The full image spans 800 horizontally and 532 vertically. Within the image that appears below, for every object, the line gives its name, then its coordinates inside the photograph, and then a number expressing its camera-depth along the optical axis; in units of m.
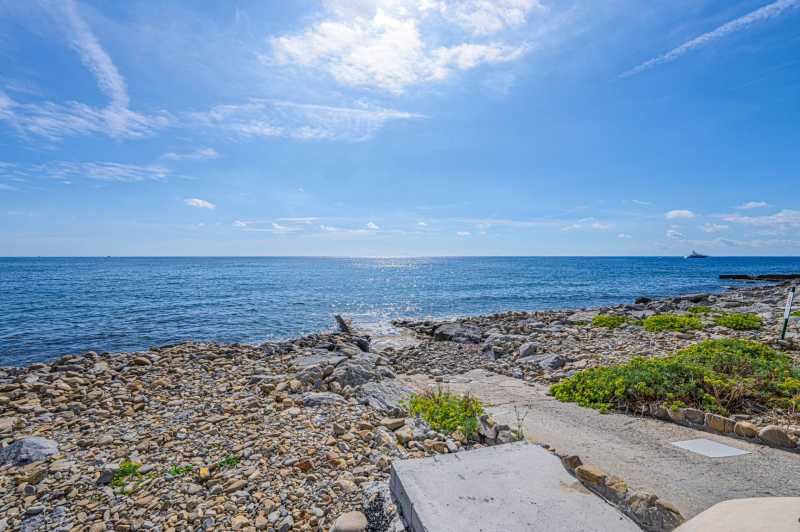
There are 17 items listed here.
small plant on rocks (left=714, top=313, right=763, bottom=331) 14.16
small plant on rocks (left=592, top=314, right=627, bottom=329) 16.16
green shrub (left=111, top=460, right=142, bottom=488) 4.39
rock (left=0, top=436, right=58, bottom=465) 4.98
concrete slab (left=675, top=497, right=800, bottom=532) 2.54
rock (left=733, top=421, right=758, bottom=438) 5.41
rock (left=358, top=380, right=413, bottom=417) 6.55
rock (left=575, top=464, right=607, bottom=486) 3.99
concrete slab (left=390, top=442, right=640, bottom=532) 3.09
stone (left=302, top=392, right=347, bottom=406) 6.72
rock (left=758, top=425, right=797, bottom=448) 5.14
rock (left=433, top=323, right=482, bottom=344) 16.68
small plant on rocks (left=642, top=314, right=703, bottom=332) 14.26
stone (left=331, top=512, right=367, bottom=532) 3.48
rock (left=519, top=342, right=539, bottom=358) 12.15
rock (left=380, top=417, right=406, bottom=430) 5.73
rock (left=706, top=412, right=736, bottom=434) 5.69
